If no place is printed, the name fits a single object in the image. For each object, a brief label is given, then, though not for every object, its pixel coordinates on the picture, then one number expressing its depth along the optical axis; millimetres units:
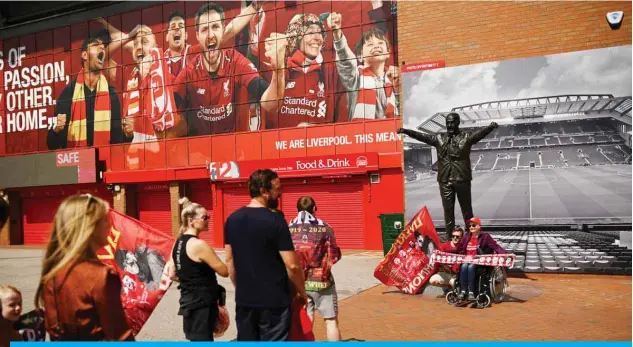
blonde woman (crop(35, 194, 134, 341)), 2801
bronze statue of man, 10938
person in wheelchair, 9188
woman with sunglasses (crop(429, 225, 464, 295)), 9672
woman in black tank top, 4555
